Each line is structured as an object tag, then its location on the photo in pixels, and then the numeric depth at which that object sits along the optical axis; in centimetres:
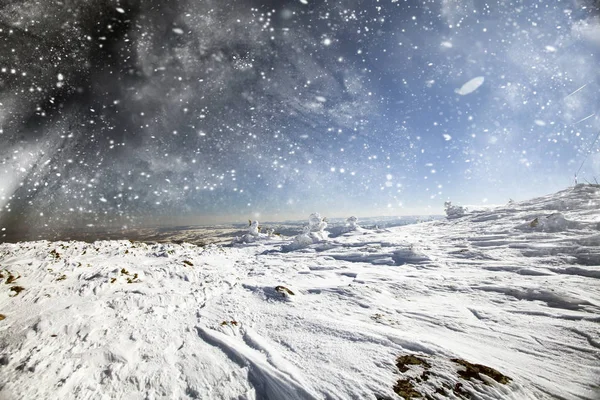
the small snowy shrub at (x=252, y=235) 2638
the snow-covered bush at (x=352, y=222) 2481
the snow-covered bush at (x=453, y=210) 2399
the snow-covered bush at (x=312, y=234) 2028
